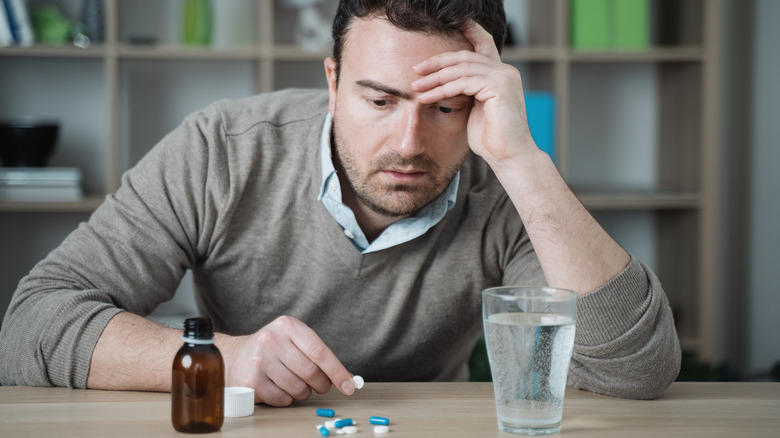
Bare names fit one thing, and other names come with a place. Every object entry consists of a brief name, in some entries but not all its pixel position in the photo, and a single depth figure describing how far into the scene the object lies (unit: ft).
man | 3.93
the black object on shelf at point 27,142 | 9.36
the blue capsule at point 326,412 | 3.31
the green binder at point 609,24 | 10.17
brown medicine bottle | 3.02
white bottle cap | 3.25
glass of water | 3.07
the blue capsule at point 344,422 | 3.11
